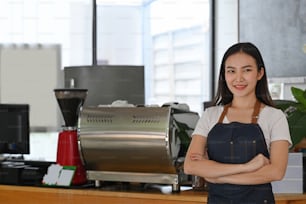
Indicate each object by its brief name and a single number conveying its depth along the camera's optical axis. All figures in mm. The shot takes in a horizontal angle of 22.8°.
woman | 3399
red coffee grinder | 4783
